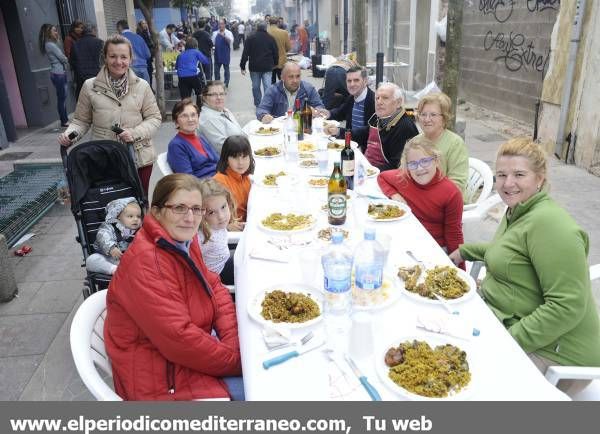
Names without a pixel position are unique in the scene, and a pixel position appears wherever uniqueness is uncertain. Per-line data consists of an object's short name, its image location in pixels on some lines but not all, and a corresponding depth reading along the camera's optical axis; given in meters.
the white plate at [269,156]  4.89
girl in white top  3.10
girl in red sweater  3.22
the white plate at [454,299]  2.17
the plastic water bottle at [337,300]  1.98
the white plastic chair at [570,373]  1.91
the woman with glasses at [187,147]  4.44
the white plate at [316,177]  3.88
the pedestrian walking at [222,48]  15.12
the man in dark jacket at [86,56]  8.96
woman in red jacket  2.00
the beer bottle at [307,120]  5.93
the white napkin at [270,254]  2.63
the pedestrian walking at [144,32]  13.85
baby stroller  3.50
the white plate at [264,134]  5.89
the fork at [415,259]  2.52
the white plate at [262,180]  3.91
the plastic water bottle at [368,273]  2.05
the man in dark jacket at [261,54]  10.98
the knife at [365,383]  1.65
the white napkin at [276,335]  1.92
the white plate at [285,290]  2.01
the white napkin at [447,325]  1.95
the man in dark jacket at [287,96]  6.55
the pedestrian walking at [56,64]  9.62
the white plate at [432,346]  1.63
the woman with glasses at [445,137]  3.91
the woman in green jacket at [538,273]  2.05
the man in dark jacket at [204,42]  14.63
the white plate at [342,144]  4.94
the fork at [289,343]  1.91
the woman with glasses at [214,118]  5.13
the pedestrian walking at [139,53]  10.76
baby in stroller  3.35
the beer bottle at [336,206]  2.97
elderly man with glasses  4.46
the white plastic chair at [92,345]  1.85
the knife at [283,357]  1.80
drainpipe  6.59
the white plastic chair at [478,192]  3.81
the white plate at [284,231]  2.94
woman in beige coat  4.23
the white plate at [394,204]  3.12
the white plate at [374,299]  2.14
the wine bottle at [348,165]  3.77
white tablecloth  1.68
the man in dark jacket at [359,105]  5.62
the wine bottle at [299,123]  5.62
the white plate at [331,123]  5.90
